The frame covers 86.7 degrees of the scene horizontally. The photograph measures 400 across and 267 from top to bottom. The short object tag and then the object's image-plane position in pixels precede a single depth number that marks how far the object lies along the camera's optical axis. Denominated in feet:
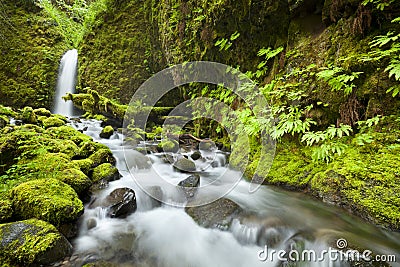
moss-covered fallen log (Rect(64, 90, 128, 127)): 28.01
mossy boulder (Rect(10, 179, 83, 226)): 8.20
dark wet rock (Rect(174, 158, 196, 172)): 17.57
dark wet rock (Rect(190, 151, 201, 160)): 20.00
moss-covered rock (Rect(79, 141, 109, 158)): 15.88
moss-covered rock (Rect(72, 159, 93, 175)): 13.15
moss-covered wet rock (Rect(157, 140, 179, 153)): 22.04
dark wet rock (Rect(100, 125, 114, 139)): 25.82
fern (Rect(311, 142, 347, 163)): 10.18
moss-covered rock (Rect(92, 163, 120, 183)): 13.43
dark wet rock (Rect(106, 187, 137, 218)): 10.61
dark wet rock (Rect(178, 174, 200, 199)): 12.60
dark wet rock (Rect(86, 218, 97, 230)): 9.81
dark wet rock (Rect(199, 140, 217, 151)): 21.55
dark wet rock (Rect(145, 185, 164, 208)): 12.42
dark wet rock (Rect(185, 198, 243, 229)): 9.84
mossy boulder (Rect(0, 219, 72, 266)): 6.57
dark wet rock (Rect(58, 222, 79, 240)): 8.72
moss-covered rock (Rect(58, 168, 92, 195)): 11.02
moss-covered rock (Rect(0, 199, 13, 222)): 7.85
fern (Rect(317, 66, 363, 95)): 10.51
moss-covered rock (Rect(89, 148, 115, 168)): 15.44
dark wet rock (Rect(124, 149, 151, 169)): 17.87
